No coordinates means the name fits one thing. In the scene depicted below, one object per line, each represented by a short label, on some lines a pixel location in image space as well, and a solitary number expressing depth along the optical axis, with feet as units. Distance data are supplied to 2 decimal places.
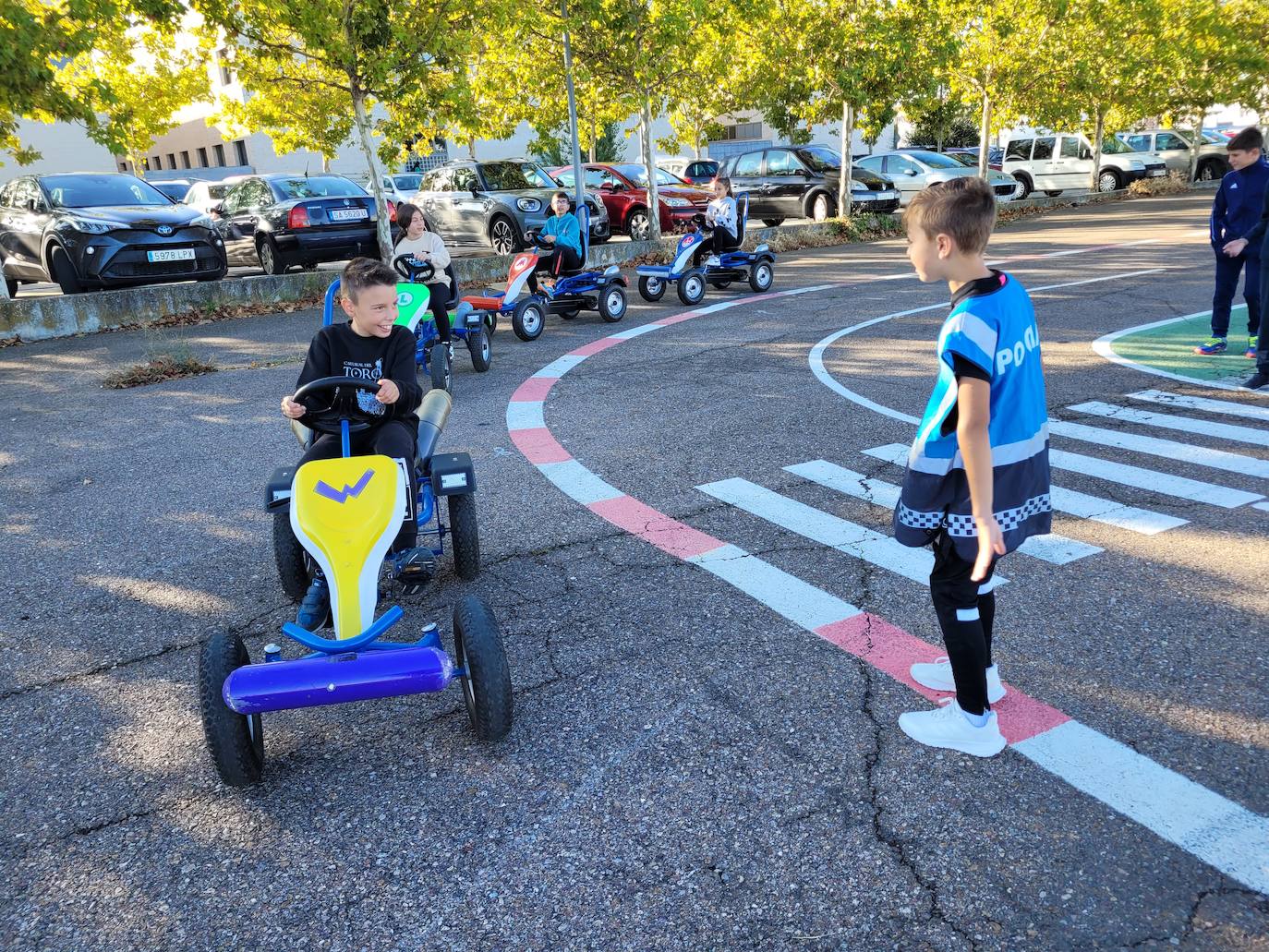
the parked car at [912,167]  73.72
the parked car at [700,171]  82.99
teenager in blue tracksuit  25.03
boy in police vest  8.36
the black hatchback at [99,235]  40.65
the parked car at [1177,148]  97.09
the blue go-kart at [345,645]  9.26
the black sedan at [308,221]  47.83
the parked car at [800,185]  71.77
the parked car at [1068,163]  92.89
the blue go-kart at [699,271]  42.32
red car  64.08
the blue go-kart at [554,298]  35.22
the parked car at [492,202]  54.65
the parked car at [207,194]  76.02
